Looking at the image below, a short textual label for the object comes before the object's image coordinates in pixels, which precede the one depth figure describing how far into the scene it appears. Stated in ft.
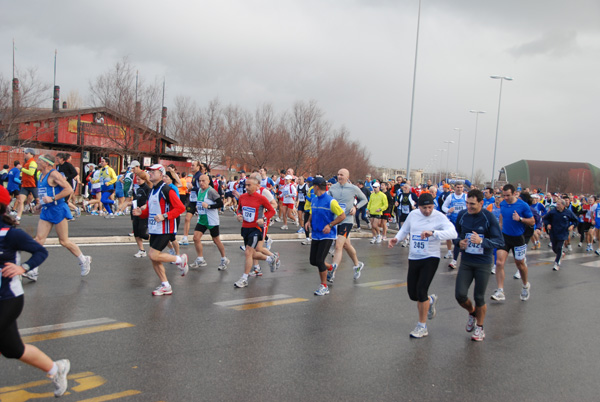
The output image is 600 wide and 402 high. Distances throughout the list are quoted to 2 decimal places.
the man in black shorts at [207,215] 34.60
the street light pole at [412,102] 96.07
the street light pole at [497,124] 139.95
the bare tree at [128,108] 112.88
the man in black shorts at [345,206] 34.22
